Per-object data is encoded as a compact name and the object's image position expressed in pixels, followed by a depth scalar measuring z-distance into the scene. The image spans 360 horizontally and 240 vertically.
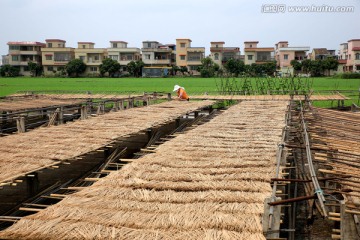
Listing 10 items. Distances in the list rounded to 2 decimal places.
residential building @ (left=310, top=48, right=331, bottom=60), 65.50
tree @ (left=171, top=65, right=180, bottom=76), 62.47
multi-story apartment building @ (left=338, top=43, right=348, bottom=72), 61.53
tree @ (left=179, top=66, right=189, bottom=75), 62.25
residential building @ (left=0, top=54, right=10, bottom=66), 80.91
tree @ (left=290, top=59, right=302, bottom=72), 52.43
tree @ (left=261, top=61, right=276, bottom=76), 52.78
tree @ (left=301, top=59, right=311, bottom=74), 52.71
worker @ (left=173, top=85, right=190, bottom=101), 17.61
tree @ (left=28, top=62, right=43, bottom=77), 61.29
